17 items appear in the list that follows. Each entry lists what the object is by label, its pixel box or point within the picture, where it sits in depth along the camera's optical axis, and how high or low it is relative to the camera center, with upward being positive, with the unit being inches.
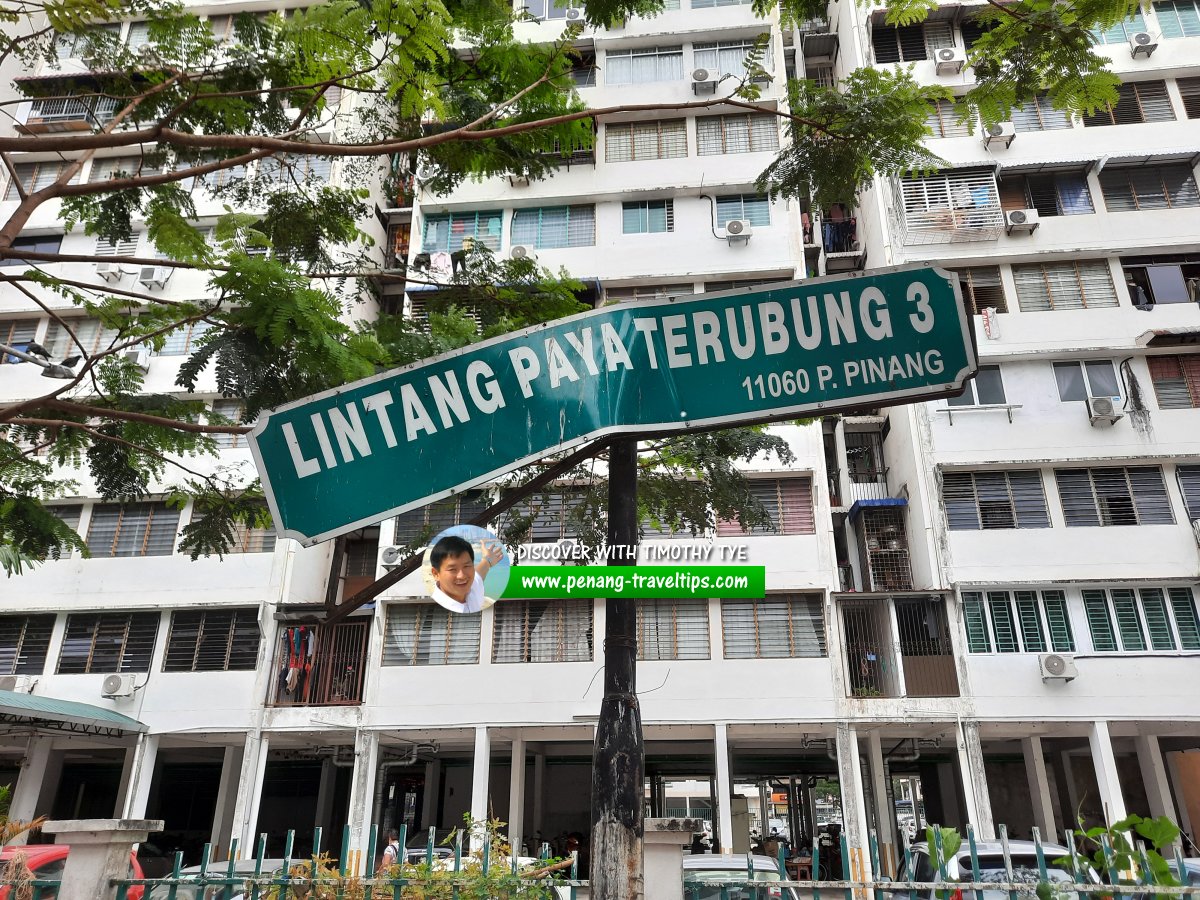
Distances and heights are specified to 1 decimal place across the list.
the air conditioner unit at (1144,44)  719.1 +605.8
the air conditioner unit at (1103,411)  647.1 +281.0
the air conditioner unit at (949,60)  733.9 +606.7
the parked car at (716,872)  176.1 -22.2
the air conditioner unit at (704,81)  740.0 +596.9
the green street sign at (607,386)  76.0 +37.1
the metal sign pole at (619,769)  76.7 +2.5
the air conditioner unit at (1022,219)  691.6 +447.5
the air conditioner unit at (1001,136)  717.9 +531.2
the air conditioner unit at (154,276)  770.2 +453.6
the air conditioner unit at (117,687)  660.7 +80.3
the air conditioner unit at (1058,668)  590.2 +86.9
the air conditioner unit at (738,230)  723.4 +458.5
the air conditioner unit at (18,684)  672.4 +84.6
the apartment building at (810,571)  624.4 +169.6
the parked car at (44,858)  303.4 -21.6
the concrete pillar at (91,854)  145.6 -9.7
